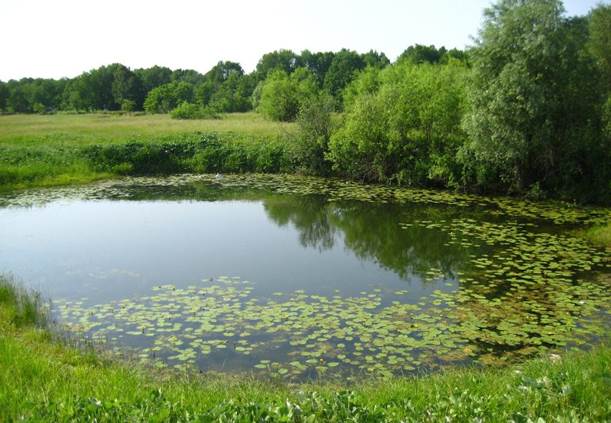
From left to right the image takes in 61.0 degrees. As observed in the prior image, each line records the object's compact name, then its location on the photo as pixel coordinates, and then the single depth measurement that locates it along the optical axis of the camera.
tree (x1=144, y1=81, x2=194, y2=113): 83.44
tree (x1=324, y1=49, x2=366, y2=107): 87.00
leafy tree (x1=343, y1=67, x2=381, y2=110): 50.62
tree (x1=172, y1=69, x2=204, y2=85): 132.62
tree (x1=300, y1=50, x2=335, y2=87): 119.81
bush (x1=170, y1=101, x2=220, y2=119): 63.16
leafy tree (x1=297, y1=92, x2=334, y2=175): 31.37
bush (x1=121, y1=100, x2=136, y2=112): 82.56
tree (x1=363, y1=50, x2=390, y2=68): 97.00
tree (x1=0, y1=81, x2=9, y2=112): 95.50
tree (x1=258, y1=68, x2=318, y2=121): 55.78
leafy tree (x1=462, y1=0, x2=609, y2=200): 20.88
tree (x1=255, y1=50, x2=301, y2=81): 115.56
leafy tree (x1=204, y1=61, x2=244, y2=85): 126.62
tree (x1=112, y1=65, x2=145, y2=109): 93.38
